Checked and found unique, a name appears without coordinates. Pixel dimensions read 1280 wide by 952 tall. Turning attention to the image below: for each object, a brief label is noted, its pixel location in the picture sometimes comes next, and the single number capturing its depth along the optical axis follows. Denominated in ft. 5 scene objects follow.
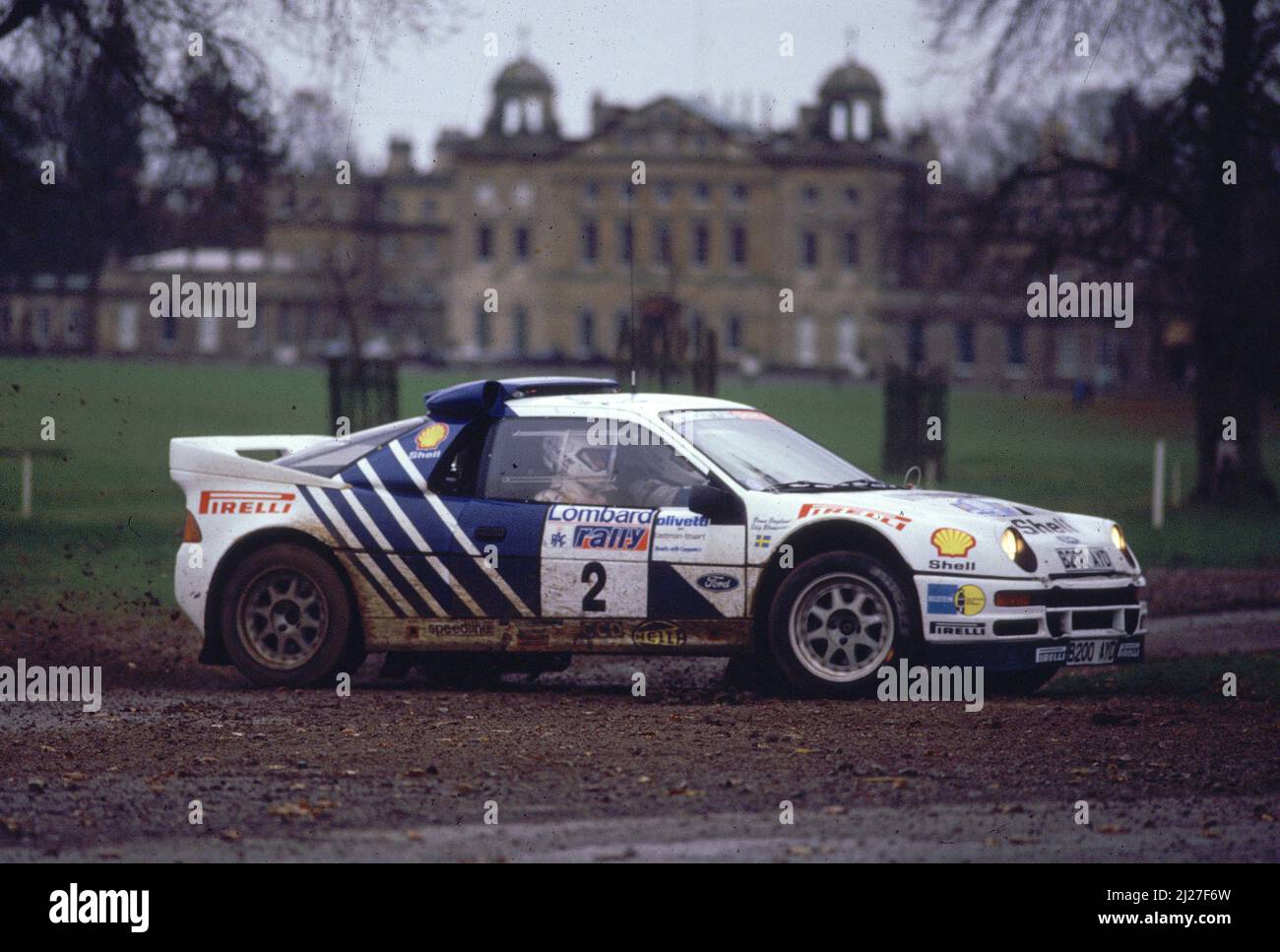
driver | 37.42
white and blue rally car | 35.19
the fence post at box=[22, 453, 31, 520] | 83.92
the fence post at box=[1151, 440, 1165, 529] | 82.28
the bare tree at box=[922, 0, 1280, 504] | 87.35
